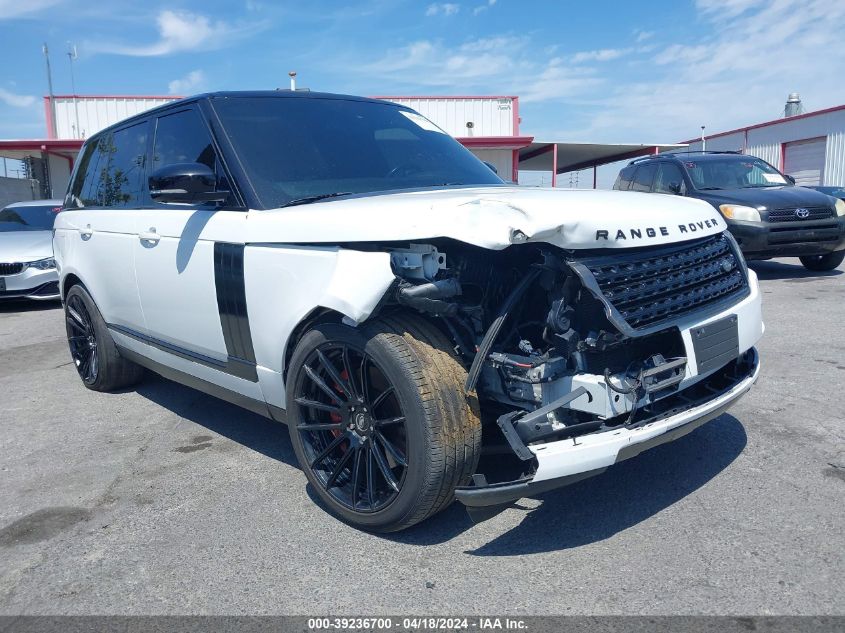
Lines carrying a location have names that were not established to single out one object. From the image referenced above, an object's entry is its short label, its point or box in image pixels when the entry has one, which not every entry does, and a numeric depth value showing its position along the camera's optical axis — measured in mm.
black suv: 8586
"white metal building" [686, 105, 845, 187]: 24156
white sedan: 9195
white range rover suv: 2428
